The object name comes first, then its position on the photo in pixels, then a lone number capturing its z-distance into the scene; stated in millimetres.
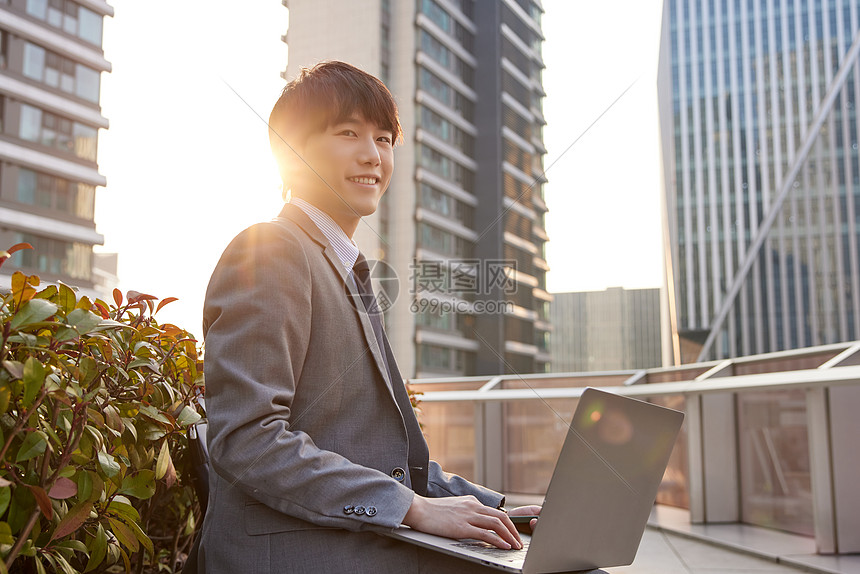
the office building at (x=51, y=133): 22219
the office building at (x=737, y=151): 41688
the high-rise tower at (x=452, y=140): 29688
